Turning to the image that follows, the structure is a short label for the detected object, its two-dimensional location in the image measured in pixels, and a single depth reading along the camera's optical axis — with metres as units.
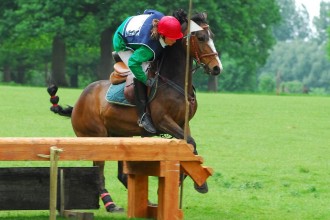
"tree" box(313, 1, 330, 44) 195.00
